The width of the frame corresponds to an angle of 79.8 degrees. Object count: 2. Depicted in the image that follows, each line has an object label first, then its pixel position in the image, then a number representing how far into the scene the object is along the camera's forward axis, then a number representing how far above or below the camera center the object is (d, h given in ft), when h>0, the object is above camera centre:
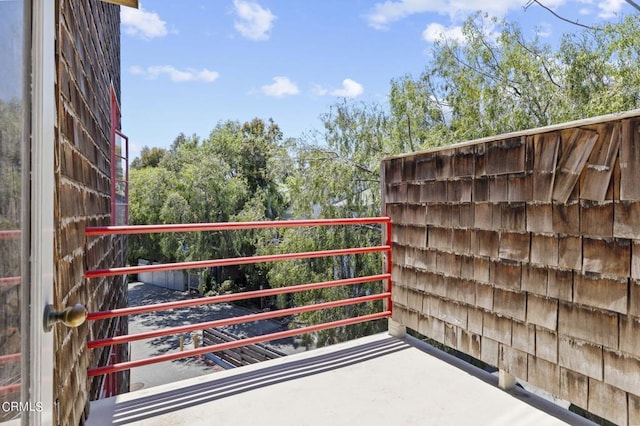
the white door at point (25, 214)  2.31 -0.05
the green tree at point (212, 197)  53.26 +1.47
